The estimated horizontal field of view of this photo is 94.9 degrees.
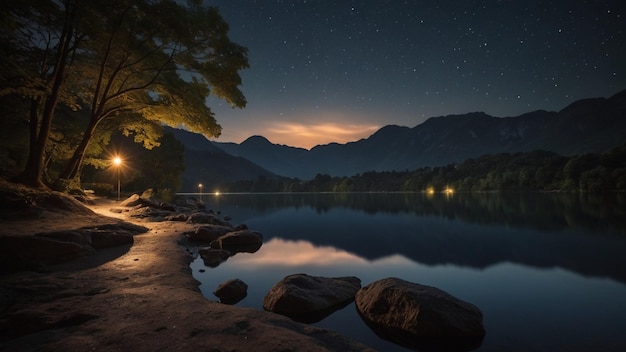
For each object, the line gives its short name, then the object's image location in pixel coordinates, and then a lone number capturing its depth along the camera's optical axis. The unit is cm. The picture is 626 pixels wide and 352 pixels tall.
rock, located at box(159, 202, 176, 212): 2955
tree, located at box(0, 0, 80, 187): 1237
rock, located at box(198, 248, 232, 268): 1289
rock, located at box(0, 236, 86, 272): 716
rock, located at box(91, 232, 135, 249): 1100
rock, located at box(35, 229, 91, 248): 878
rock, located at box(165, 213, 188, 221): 2283
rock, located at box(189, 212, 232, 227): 2219
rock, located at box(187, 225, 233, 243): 1666
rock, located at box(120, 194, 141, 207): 2770
